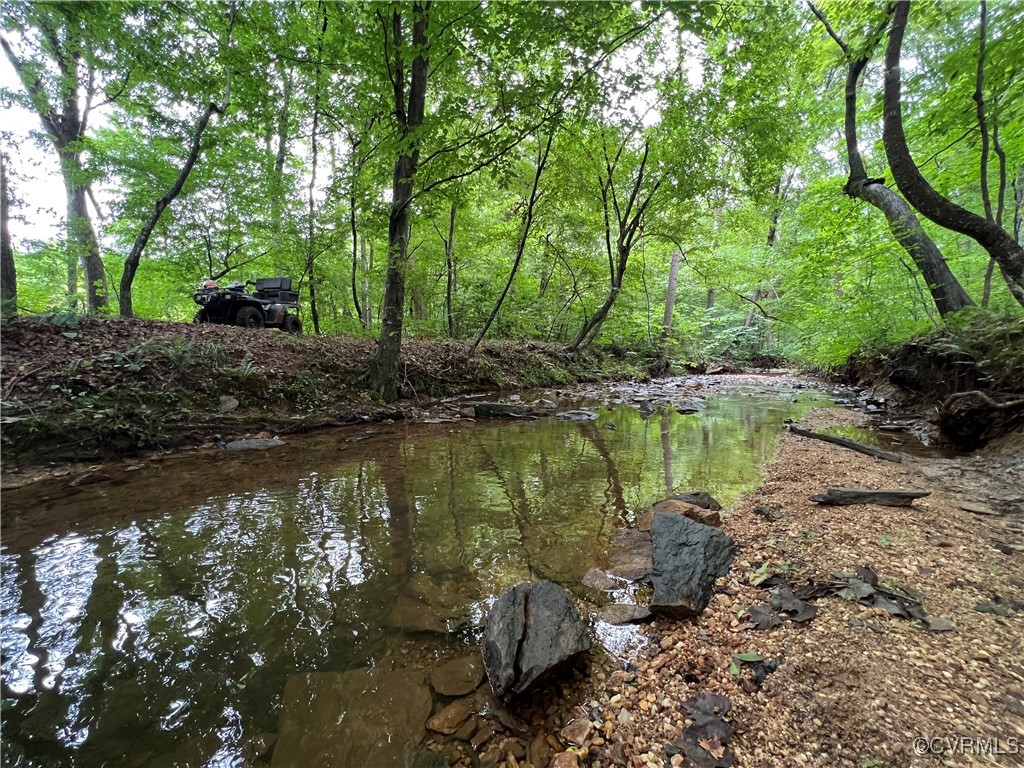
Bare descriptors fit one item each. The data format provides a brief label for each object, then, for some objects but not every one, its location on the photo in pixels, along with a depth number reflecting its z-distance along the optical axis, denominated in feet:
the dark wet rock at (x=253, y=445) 19.02
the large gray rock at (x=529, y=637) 6.51
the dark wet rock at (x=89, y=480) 14.30
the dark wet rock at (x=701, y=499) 13.02
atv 30.83
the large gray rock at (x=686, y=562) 8.12
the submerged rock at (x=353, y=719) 5.63
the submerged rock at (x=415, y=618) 8.18
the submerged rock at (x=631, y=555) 9.90
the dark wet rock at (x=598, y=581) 9.45
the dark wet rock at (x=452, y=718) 6.08
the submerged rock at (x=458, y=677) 6.76
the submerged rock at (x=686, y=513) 11.71
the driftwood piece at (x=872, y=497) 11.08
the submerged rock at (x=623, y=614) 8.26
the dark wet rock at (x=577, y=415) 28.96
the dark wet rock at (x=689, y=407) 32.01
